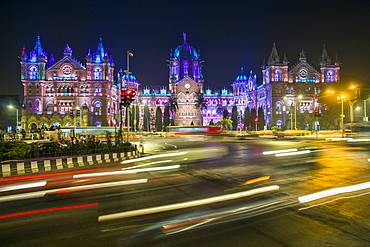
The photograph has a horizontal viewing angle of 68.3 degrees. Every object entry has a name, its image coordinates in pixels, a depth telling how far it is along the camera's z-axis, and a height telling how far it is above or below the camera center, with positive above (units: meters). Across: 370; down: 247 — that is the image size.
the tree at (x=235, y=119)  92.44 +1.37
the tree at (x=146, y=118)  84.29 +1.87
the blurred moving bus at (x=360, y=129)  33.77 -1.00
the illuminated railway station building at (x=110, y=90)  77.00 +10.72
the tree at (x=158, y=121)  86.68 +0.93
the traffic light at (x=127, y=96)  22.77 +2.36
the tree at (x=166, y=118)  90.78 +1.96
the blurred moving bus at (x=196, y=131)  57.66 -1.62
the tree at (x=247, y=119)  86.66 +1.26
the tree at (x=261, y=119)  83.45 +1.16
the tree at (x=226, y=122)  82.06 +0.34
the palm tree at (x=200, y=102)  103.31 +8.24
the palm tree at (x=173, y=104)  101.43 +7.28
